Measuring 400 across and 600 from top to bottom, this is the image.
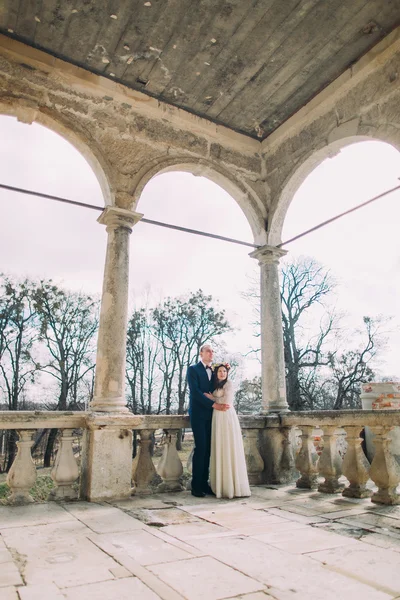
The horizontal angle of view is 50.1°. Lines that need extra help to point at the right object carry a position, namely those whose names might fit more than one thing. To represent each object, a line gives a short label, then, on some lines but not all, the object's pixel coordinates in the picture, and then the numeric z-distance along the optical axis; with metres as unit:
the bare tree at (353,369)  19.48
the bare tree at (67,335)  20.50
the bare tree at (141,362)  22.05
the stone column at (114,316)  4.76
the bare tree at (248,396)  20.09
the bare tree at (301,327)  18.98
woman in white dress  4.52
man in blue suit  4.67
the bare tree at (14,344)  19.38
